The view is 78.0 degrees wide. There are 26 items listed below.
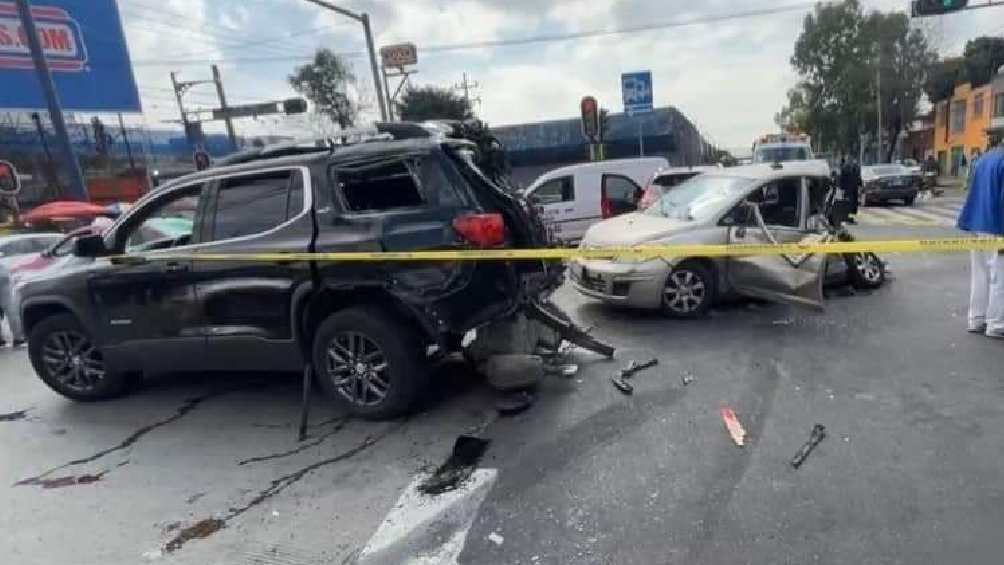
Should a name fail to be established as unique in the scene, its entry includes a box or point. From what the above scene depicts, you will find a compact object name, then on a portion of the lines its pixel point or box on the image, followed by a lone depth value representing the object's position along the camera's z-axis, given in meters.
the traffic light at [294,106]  30.58
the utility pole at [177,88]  40.75
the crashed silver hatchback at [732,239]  6.17
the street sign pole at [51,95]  12.95
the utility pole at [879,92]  43.45
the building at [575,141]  40.44
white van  12.38
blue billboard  20.52
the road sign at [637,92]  16.80
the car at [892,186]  20.23
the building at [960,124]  36.12
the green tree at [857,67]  42.91
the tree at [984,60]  40.16
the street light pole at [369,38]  15.64
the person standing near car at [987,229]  5.07
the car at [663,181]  10.46
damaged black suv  4.22
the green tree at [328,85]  42.28
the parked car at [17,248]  8.26
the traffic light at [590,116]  14.35
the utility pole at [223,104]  35.88
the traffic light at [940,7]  14.47
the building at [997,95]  32.94
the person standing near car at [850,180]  15.38
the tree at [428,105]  39.19
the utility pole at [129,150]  40.84
